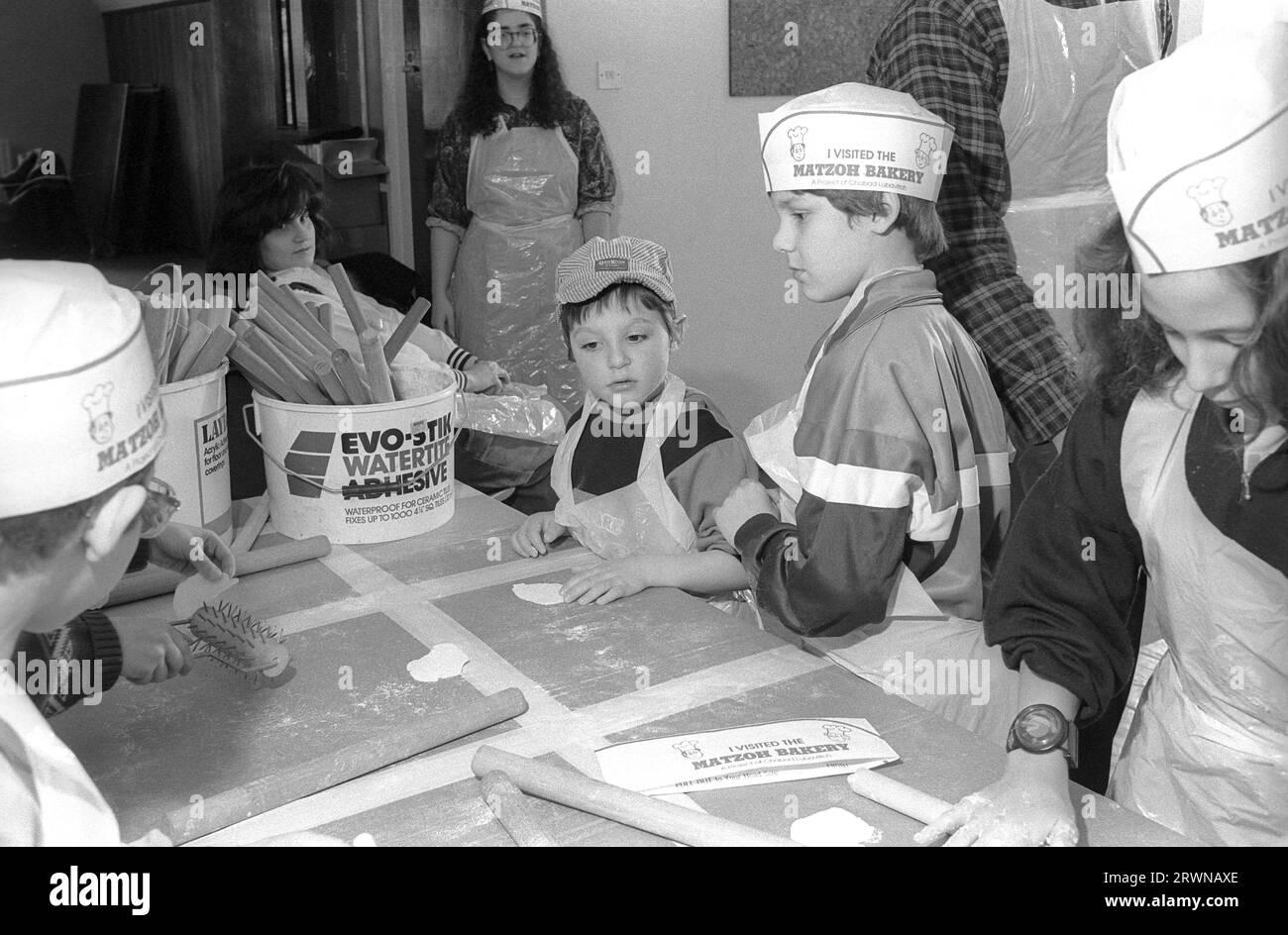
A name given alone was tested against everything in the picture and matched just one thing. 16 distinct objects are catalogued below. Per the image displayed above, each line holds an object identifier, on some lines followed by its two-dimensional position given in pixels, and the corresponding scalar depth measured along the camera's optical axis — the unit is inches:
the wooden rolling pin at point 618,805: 33.1
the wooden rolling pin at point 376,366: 60.9
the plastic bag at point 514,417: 95.6
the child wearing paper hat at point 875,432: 50.4
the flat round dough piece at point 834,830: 34.1
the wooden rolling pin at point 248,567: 54.0
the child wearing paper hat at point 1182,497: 32.3
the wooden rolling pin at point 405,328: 63.3
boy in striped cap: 61.1
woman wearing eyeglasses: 129.6
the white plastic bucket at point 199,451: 55.9
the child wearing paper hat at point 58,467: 27.6
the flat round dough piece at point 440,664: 45.8
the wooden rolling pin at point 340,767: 35.1
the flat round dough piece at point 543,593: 53.4
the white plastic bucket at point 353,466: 59.2
